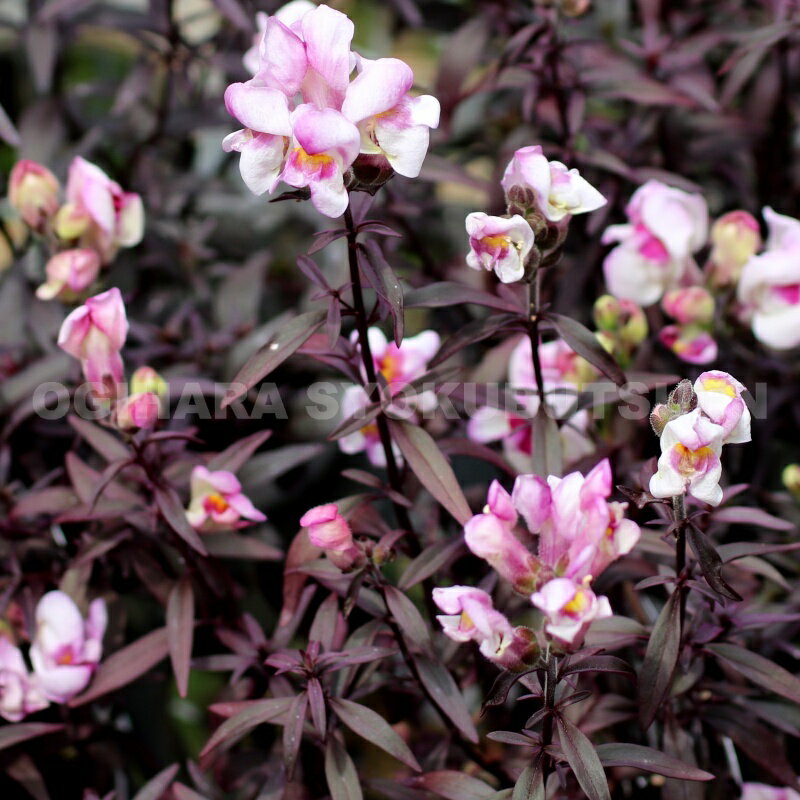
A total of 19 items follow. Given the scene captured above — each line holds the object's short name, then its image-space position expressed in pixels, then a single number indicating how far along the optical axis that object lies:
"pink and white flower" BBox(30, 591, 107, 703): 0.96
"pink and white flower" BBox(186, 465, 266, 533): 0.95
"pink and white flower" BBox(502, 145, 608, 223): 0.90
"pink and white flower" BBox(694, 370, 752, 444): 0.86
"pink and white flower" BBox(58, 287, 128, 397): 0.93
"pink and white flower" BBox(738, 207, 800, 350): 1.00
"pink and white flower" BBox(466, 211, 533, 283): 0.89
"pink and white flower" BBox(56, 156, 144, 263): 1.02
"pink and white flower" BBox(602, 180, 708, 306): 1.01
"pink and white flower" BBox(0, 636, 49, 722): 0.97
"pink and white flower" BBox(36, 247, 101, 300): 1.02
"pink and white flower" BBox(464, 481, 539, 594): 0.86
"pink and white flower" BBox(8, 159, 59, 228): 1.03
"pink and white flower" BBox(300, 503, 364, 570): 0.89
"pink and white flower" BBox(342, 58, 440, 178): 0.88
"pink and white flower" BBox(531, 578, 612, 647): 0.84
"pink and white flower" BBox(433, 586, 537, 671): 0.86
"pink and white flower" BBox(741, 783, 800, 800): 0.96
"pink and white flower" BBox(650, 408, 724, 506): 0.86
